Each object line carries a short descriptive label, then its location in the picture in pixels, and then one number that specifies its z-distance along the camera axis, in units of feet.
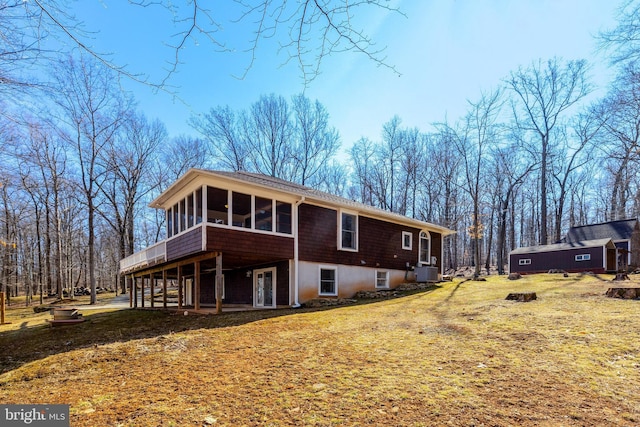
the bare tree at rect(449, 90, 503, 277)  70.44
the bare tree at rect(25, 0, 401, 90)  8.89
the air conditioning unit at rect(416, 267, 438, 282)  56.70
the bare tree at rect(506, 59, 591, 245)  81.97
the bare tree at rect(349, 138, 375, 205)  106.22
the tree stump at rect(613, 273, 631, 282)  43.57
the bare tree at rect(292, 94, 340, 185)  96.68
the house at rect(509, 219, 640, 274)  68.69
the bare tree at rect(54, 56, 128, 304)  63.72
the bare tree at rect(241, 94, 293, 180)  95.71
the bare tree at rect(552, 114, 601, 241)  83.75
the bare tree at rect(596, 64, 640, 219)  37.98
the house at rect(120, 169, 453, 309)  35.63
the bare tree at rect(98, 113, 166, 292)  90.58
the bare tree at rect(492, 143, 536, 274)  92.94
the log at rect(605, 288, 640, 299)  27.84
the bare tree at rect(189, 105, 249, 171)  95.25
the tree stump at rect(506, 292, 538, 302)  30.32
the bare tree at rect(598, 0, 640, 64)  27.14
